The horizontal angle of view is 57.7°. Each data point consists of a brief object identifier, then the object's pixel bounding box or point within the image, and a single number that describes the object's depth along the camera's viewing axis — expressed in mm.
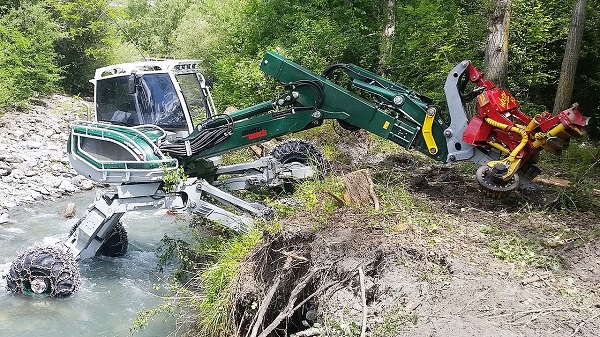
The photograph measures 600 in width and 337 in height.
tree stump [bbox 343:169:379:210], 5480
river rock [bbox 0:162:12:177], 12270
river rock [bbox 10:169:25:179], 12336
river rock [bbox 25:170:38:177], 12477
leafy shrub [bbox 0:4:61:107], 17641
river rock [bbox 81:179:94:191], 12624
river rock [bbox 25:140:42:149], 14266
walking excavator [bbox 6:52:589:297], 5836
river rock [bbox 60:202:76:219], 10344
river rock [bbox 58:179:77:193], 12180
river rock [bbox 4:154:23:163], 13088
